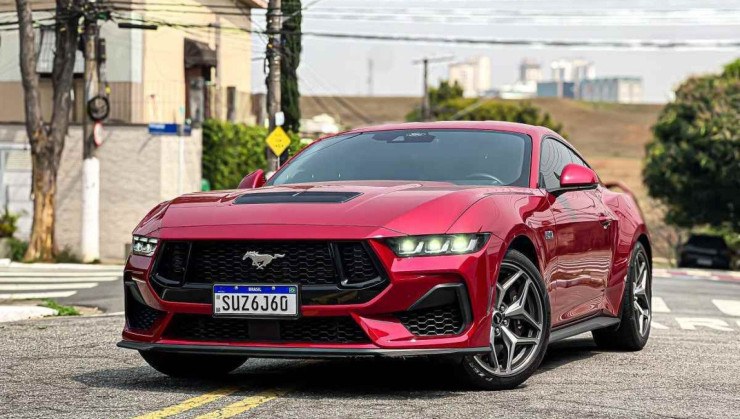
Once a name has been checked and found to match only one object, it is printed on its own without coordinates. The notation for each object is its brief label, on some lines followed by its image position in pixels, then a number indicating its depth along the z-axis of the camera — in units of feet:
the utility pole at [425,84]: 224.84
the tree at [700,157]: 188.85
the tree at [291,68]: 136.46
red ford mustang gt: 23.80
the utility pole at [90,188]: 112.57
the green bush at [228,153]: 132.26
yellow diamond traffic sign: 110.32
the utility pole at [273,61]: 112.57
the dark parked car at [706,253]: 165.37
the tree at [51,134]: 106.83
